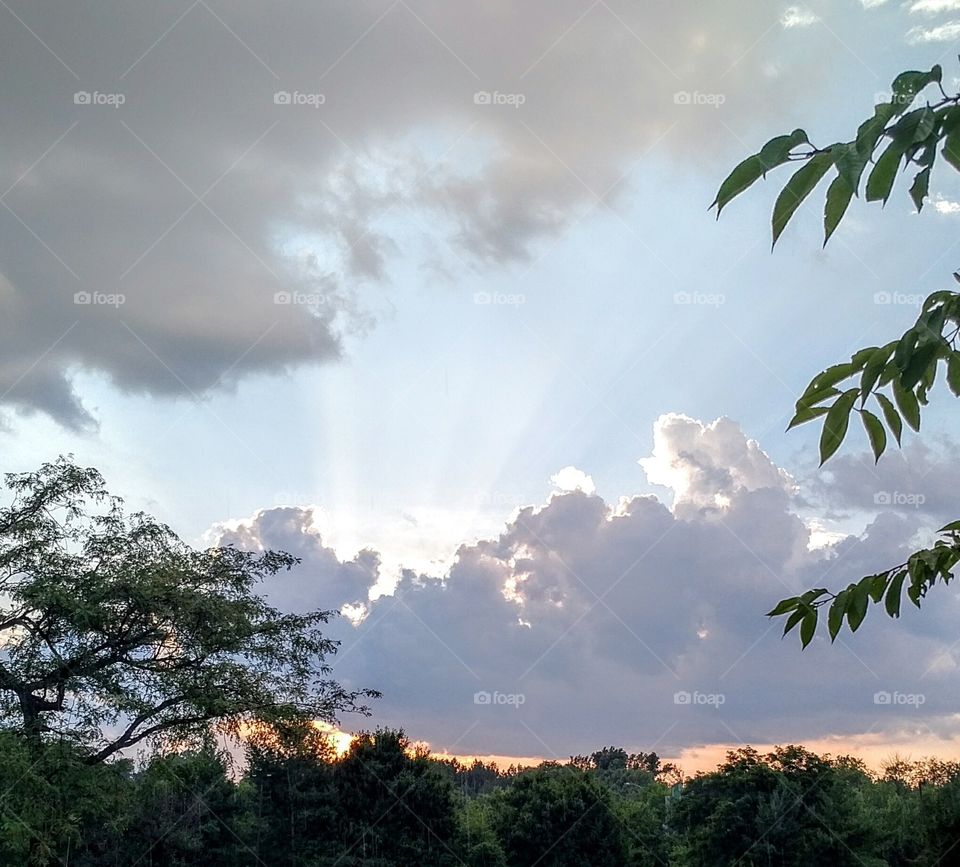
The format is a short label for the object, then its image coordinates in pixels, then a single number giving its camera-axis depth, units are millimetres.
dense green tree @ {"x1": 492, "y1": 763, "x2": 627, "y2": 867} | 44938
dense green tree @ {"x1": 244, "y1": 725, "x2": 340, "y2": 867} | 43969
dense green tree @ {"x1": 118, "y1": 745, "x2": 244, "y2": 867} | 39719
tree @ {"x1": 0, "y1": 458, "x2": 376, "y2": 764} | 21281
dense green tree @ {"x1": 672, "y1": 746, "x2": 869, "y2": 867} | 40844
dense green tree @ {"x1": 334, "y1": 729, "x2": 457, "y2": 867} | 42938
